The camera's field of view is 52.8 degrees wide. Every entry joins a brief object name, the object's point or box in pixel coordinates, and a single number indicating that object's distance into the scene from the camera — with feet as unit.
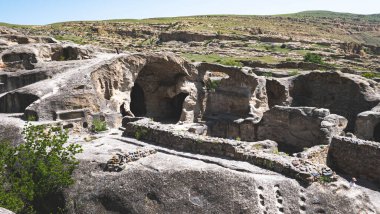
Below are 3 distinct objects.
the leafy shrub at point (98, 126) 59.77
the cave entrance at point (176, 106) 94.60
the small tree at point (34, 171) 39.75
